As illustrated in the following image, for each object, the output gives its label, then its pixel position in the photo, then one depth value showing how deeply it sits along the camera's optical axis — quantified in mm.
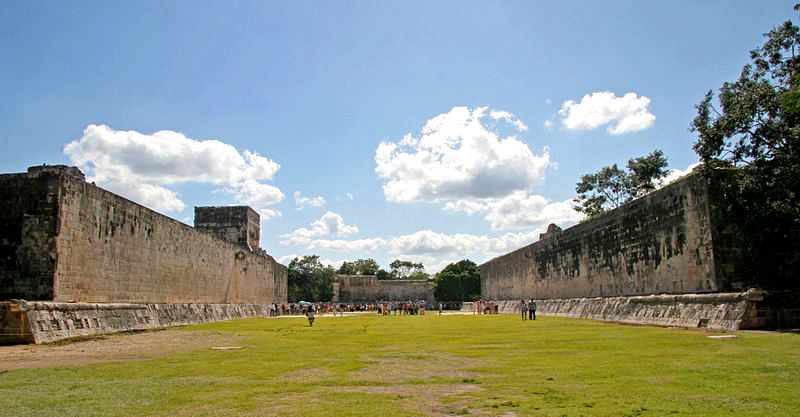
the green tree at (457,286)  77625
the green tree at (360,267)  114250
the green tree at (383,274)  117688
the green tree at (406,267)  126012
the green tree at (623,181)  38000
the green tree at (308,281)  82438
